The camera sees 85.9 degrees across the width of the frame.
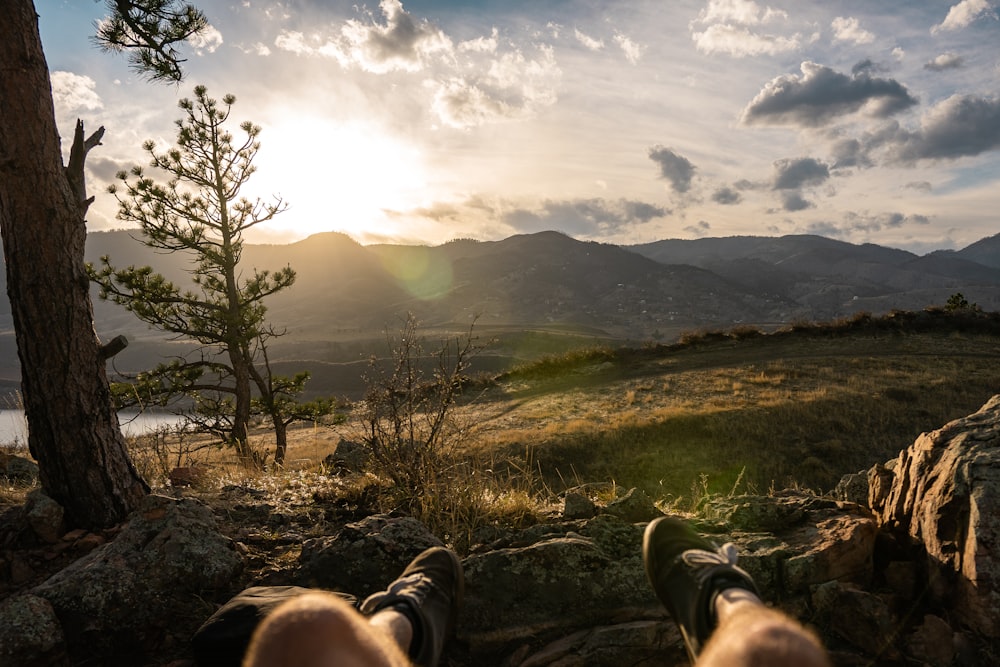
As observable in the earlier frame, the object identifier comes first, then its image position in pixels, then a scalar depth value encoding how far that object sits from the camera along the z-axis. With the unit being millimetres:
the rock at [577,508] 3648
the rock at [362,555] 2869
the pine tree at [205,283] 9461
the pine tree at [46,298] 3758
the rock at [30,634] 2227
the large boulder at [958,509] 2383
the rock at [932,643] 2318
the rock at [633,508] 3553
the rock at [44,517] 3449
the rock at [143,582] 2471
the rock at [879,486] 3434
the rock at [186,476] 5297
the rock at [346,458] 6380
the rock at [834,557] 2746
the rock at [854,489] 3890
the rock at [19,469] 5375
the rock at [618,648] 2445
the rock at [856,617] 2398
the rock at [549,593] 2658
